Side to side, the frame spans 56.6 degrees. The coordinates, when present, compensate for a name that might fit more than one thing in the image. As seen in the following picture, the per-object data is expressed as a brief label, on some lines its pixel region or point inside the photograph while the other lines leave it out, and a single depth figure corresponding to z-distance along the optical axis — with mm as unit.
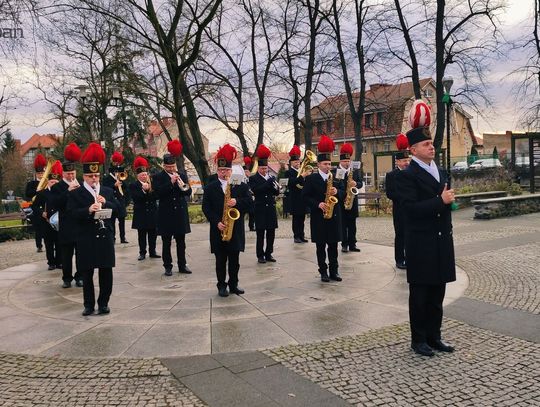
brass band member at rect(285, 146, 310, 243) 12652
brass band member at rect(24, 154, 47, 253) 10648
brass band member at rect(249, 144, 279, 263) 10594
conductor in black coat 5051
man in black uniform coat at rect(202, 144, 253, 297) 7398
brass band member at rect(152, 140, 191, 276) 9320
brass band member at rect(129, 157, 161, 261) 11062
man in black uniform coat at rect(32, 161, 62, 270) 9195
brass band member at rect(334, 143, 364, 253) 11156
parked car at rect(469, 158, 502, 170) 34516
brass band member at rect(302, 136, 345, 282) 8211
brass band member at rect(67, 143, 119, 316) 6508
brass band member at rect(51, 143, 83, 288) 7465
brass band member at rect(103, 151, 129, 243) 12445
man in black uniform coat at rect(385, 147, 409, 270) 8484
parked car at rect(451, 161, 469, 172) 37431
